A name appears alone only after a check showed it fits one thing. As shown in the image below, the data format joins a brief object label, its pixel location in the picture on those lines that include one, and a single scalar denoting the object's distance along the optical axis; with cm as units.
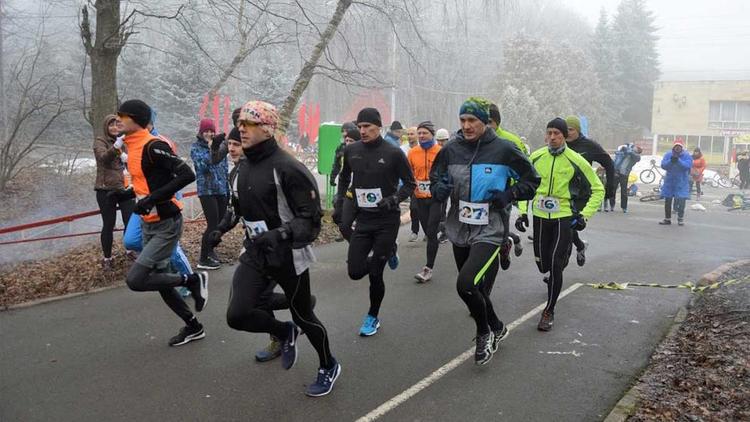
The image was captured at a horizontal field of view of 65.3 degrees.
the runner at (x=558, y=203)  572
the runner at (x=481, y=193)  466
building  4859
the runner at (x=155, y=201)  479
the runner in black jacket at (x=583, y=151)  735
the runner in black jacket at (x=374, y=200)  541
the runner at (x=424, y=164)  832
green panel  1257
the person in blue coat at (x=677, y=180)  1357
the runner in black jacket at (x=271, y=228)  378
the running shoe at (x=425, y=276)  754
